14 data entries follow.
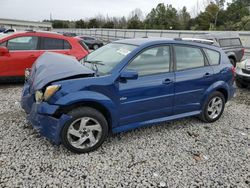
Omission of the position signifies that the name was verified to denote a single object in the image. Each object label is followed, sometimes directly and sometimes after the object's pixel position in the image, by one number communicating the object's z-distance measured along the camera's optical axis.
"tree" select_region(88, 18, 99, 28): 59.22
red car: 6.00
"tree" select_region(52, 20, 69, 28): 67.17
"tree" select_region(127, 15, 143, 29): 46.92
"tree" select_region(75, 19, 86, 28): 61.56
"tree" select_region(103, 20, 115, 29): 53.46
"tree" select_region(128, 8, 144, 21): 67.55
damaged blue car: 3.11
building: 56.87
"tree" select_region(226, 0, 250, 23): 38.12
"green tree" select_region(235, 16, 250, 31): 30.84
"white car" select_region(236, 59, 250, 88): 7.16
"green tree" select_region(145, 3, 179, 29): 47.13
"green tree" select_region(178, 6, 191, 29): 44.41
